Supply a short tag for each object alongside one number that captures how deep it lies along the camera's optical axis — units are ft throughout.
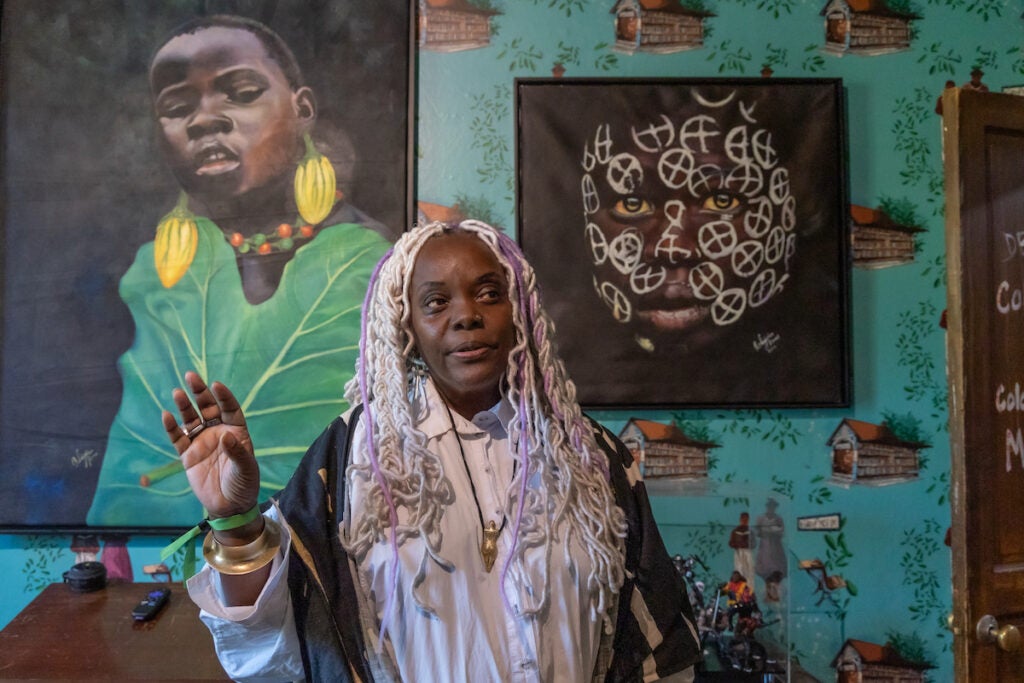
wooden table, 4.69
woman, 3.31
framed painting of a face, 6.53
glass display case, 5.85
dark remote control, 5.48
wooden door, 5.32
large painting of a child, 6.48
